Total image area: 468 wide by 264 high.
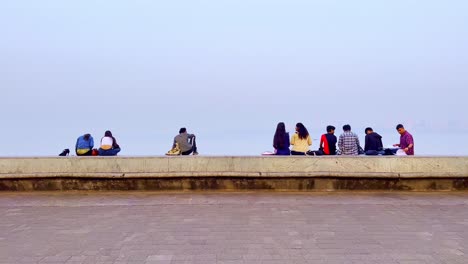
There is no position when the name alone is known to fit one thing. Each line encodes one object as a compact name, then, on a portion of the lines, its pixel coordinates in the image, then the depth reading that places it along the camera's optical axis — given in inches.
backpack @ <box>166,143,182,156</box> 439.3
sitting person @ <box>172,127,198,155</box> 447.2
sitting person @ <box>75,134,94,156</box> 416.2
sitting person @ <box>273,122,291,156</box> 378.0
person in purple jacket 389.4
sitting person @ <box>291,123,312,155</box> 381.7
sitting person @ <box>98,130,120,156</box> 435.5
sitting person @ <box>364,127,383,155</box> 410.3
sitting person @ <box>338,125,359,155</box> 387.2
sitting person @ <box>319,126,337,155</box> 396.5
